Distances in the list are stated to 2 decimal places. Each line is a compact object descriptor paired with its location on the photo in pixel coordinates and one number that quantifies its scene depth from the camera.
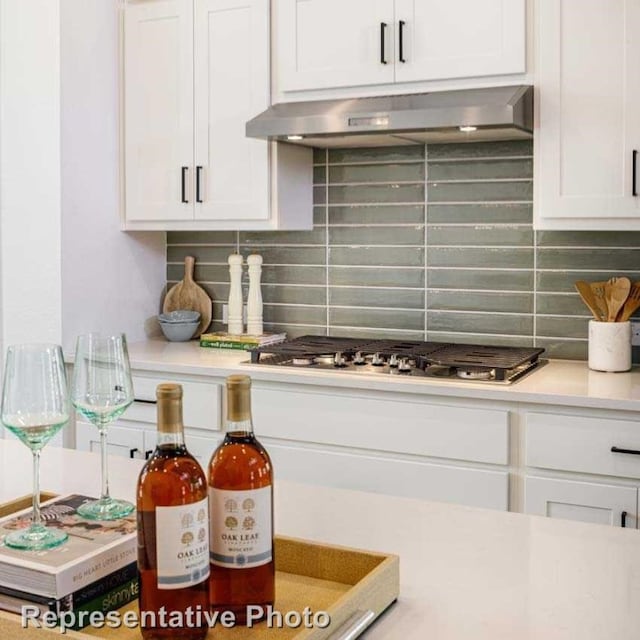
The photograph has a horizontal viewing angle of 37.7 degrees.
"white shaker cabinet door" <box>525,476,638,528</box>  2.47
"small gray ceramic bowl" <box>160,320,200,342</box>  3.61
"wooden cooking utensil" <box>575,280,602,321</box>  2.87
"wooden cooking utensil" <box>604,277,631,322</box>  2.79
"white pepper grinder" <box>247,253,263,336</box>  3.54
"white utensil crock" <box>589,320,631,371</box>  2.80
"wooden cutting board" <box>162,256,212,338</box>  3.73
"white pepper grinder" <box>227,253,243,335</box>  3.57
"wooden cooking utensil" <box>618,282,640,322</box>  2.81
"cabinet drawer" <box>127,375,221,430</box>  3.03
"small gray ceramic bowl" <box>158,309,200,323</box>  3.63
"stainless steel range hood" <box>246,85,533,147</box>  2.68
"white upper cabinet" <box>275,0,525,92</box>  2.80
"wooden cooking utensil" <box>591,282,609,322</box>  2.85
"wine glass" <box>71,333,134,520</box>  1.22
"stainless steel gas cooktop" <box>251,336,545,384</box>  2.73
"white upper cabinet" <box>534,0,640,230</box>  2.65
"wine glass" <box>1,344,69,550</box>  1.12
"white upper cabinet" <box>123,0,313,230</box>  3.22
